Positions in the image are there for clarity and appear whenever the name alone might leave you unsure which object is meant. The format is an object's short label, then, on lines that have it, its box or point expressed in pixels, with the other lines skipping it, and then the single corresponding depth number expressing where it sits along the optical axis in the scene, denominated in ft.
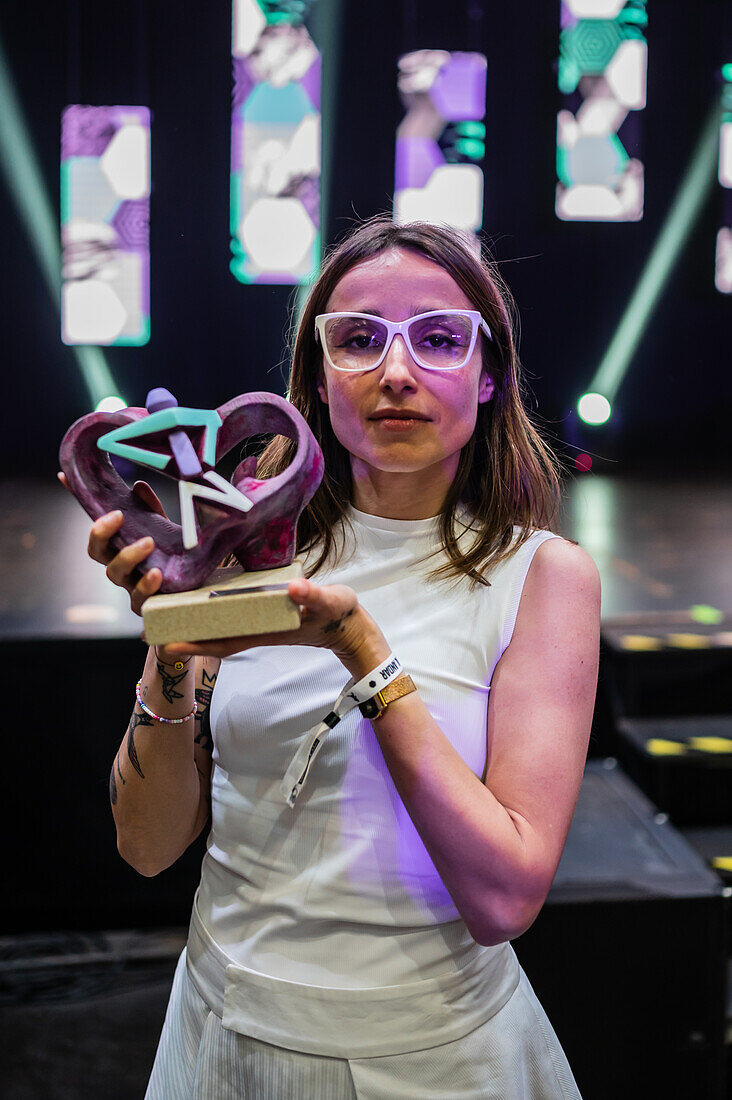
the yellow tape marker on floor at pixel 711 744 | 7.86
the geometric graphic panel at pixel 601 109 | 16.69
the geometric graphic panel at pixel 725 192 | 17.67
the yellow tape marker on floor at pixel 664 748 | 7.80
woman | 3.01
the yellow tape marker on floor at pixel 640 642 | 8.43
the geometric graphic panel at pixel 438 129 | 16.97
